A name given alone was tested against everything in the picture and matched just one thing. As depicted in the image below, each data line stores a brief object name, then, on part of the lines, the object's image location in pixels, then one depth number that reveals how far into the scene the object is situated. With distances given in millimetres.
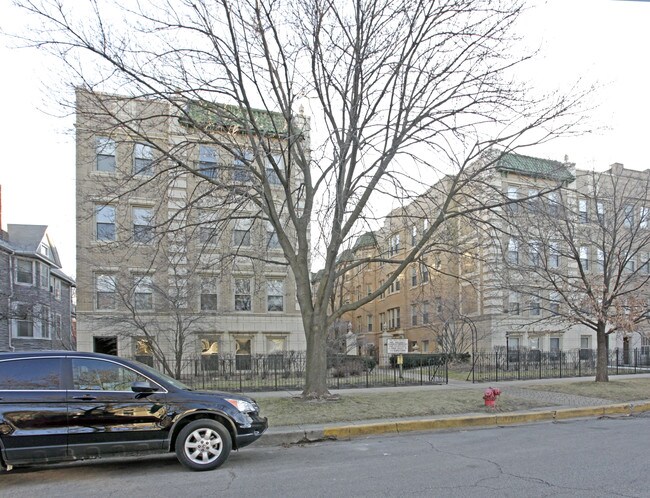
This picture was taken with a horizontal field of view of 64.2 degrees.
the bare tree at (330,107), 11336
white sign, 18578
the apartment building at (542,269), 13477
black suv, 6211
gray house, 26891
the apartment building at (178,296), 20234
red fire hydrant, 11586
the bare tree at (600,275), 15688
